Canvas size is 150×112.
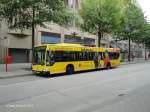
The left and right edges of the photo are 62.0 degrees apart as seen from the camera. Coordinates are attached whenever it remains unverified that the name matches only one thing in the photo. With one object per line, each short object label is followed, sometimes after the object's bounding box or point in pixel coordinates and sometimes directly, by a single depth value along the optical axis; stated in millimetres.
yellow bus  8716
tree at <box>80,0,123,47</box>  14503
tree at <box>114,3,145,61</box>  18673
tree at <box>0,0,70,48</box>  9441
